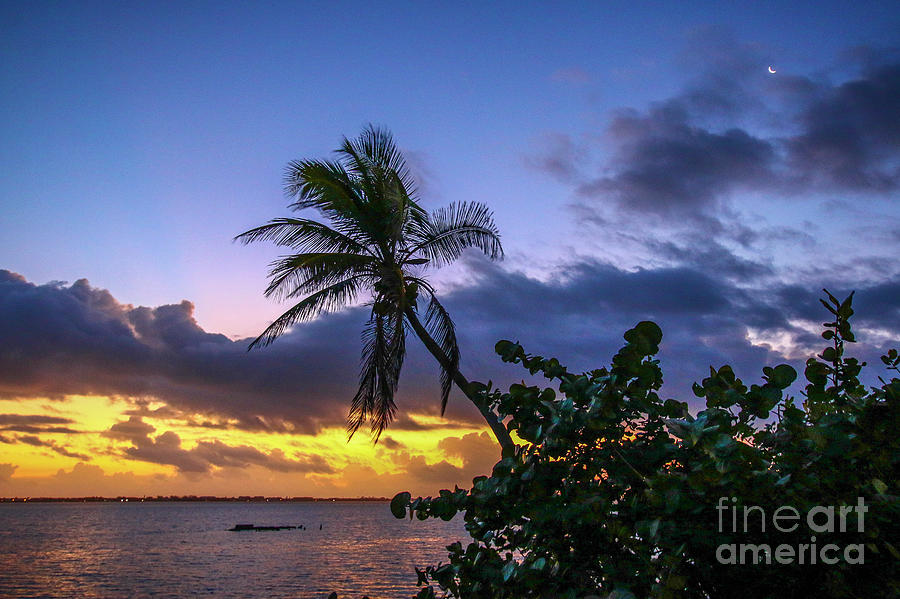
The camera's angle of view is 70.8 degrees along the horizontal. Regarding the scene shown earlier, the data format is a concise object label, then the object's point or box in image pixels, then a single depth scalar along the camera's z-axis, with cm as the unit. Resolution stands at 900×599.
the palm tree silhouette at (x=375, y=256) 1205
